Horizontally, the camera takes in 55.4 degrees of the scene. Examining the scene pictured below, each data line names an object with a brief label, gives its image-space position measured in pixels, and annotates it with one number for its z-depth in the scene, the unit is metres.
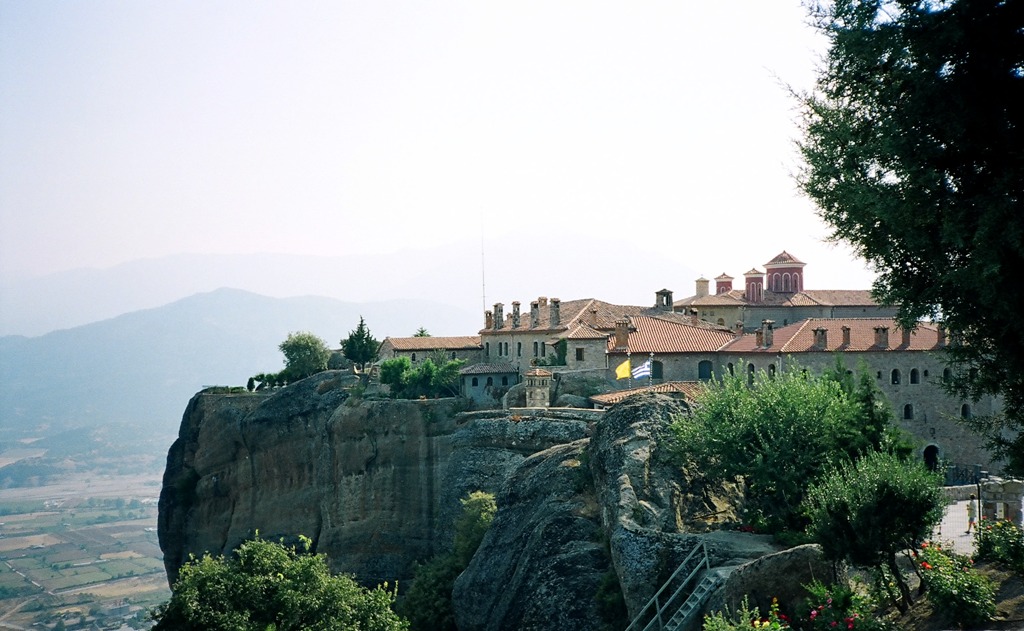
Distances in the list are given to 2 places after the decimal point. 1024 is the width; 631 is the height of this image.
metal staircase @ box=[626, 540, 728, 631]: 21.31
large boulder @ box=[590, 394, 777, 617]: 23.61
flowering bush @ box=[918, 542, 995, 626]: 17.03
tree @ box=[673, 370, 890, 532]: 25.59
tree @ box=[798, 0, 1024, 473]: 12.91
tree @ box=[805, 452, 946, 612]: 18.80
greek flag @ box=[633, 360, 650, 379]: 50.03
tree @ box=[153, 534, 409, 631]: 24.16
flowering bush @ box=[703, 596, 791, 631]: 17.06
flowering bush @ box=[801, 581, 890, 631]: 17.69
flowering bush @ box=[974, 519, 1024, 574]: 17.00
